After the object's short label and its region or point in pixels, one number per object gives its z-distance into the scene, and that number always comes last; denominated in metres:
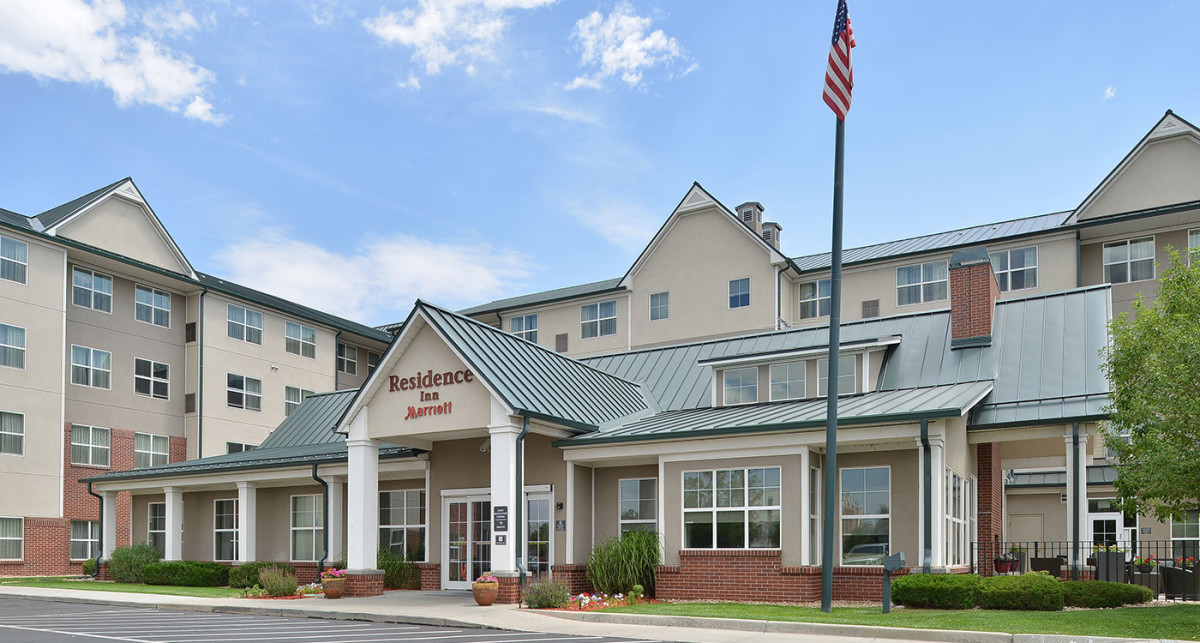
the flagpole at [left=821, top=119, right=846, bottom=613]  16.86
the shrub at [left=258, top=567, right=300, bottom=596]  23.64
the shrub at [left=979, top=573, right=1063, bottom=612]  16.72
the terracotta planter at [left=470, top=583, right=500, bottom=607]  20.17
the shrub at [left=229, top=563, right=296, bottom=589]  28.33
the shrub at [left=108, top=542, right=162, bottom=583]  31.34
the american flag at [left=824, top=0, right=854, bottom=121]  17.09
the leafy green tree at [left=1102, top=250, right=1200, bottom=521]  16.45
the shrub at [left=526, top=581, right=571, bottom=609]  19.59
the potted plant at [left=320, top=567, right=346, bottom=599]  22.92
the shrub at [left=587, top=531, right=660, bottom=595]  21.38
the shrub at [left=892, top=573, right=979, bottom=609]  17.23
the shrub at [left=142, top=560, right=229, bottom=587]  29.95
